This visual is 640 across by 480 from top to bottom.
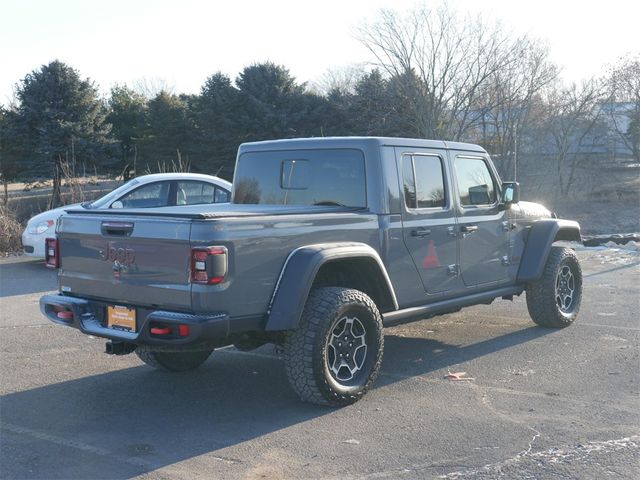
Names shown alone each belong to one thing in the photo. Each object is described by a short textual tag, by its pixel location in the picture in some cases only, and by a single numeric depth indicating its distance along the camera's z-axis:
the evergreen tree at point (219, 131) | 36.53
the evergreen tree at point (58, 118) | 33.38
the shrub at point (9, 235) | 14.95
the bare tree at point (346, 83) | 34.28
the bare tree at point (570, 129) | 27.72
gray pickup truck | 4.90
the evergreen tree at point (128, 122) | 39.16
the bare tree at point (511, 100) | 27.58
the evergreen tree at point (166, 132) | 37.78
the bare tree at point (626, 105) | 28.77
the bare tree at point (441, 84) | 28.69
